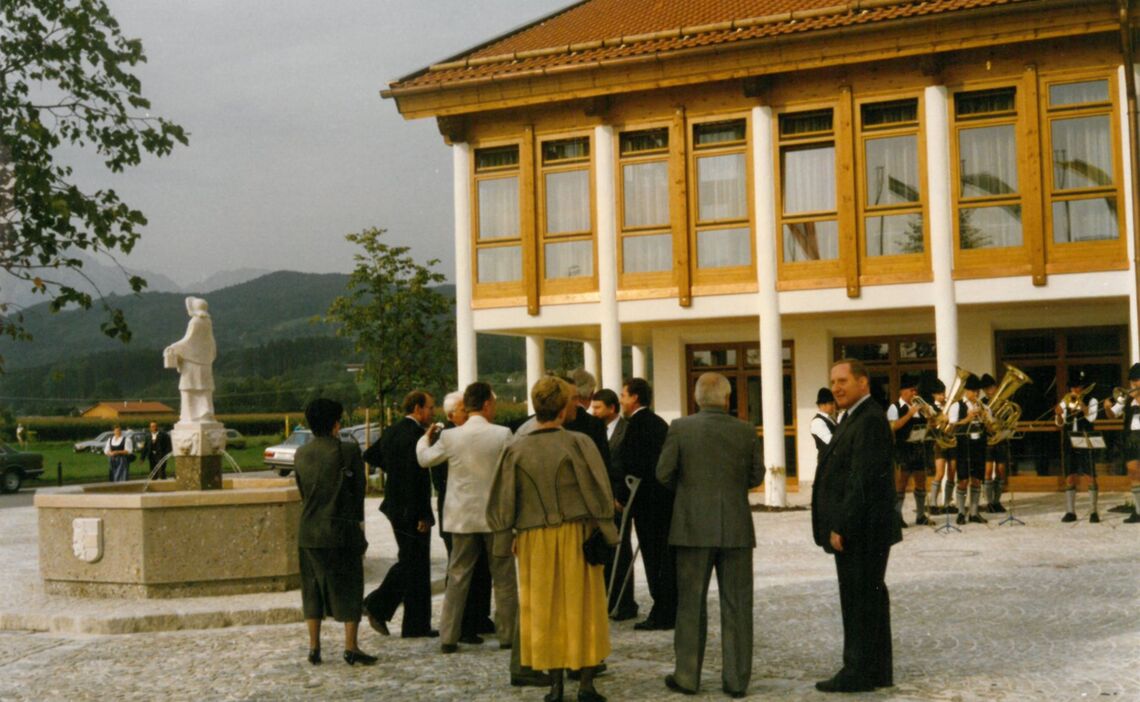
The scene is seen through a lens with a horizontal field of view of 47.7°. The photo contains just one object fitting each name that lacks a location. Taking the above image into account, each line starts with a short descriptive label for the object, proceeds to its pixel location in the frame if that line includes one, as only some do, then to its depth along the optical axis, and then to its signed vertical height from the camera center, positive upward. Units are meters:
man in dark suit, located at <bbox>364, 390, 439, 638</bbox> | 9.67 -0.88
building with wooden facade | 19.61 +3.27
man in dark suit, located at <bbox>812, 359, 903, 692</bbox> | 7.26 -0.75
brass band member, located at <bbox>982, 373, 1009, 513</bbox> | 17.75 -1.12
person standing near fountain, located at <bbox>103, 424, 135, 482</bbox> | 30.12 -1.15
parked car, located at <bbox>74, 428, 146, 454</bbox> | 72.41 -2.19
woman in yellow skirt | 7.21 -0.78
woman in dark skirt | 8.60 -0.88
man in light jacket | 9.01 -0.65
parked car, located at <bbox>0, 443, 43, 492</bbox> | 38.47 -1.78
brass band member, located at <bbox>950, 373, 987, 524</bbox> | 16.77 -0.71
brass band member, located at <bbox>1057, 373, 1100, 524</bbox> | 16.45 -0.73
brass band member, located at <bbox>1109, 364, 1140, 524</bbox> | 15.65 -0.57
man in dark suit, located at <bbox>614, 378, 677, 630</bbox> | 9.44 -0.79
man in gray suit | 7.39 -0.76
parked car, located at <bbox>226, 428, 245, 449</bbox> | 76.50 -2.16
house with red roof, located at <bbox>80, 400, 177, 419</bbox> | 128.25 -0.31
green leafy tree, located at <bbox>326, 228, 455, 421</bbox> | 33.12 +1.99
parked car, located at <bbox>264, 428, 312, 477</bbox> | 42.44 -1.77
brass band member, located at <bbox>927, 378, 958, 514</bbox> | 16.78 -0.95
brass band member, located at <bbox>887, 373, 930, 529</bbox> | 16.25 -0.69
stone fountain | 11.41 -1.23
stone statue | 13.21 +0.44
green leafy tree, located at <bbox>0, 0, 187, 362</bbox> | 7.20 +1.46
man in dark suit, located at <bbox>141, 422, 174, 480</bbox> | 29.69 -0.89
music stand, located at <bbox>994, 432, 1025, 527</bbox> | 16.73 -1.73
